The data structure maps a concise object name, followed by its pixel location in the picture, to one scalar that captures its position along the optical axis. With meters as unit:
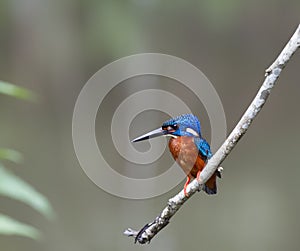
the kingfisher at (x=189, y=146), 8.42
